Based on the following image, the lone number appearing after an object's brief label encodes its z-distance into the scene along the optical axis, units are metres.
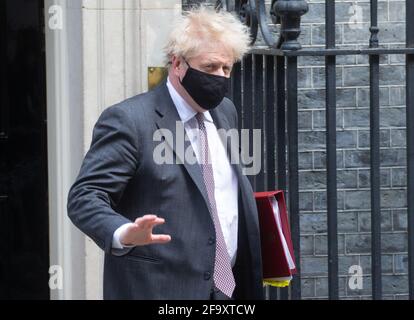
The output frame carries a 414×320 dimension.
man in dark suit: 7.11
